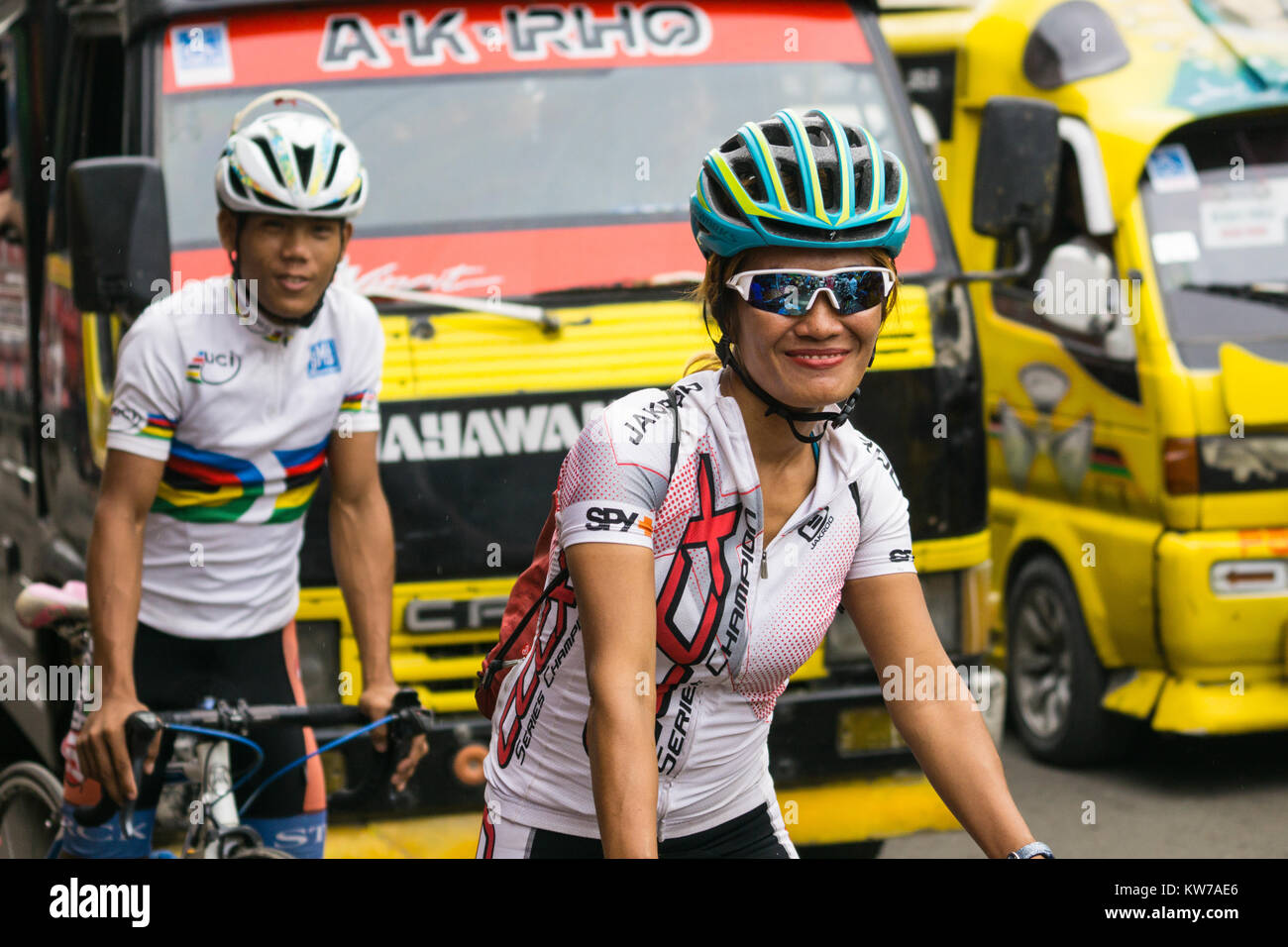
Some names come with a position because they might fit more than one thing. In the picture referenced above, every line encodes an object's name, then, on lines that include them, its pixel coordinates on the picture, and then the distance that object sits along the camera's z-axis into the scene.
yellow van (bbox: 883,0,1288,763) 6.99
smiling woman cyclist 2.74
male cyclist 4.10
